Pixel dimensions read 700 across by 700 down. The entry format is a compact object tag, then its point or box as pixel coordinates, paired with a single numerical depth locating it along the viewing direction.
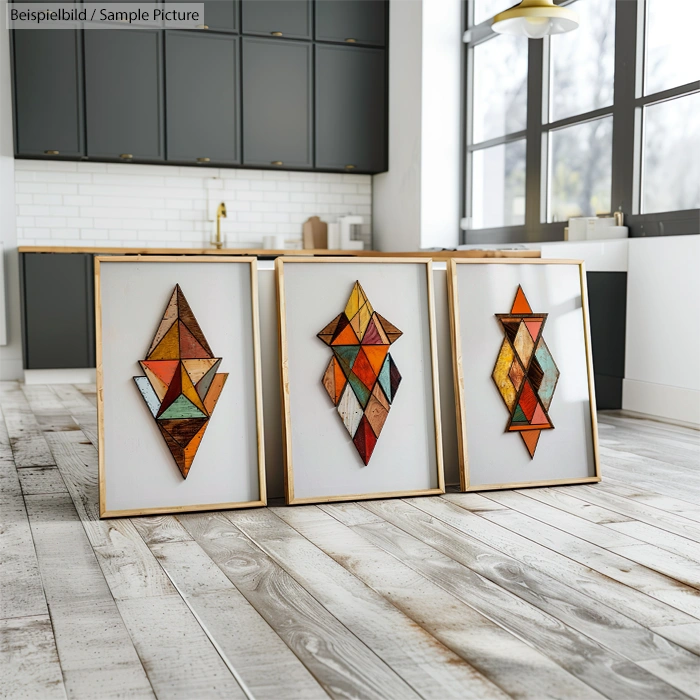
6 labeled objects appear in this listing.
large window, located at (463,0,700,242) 4.42
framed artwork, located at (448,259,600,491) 2.93
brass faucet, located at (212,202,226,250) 6.46
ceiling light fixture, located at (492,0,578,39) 3.88
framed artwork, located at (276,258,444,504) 2.74
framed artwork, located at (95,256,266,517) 2.57
